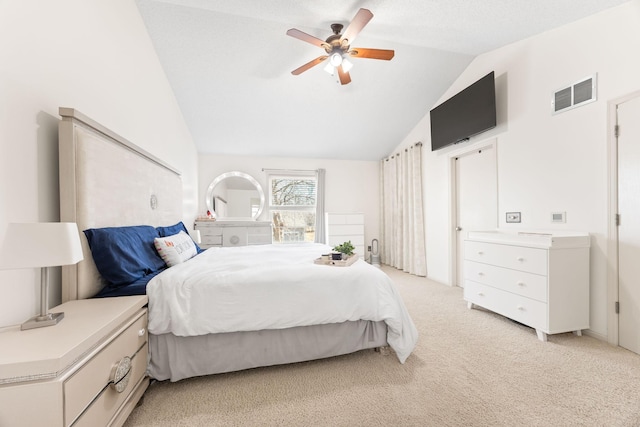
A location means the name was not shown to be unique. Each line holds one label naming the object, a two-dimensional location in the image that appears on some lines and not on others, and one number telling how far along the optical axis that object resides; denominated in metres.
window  5.48
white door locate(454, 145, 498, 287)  3.21
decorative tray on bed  2.01
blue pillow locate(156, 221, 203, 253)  2.43
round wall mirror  5.06
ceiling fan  2.17
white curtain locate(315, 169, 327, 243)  5.52
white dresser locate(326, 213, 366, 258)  5.28
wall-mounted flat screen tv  2.99
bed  1.46
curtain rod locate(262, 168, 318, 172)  5.32
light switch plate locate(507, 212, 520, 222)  2.83
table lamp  0.92
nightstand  0.79
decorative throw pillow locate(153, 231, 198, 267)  2.06
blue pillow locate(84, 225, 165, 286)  1.48
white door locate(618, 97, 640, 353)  1.94
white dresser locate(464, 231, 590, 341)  2.12
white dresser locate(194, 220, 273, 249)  4.44
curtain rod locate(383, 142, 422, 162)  4.50
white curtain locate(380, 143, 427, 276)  4.49
